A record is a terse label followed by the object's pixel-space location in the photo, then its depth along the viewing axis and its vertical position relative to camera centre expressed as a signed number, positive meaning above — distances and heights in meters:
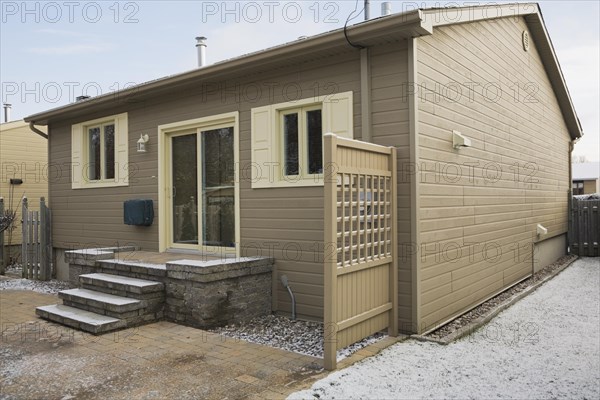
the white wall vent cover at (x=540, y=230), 8.07 -0.55
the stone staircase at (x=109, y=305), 4.64 -1.09
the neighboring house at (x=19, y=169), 11.48 +0.90
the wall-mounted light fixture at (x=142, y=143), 6.68 +0.87
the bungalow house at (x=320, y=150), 4.39 +0.64
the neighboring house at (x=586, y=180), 25.95 +1.05
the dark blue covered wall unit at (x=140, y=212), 6.62 -0.13
